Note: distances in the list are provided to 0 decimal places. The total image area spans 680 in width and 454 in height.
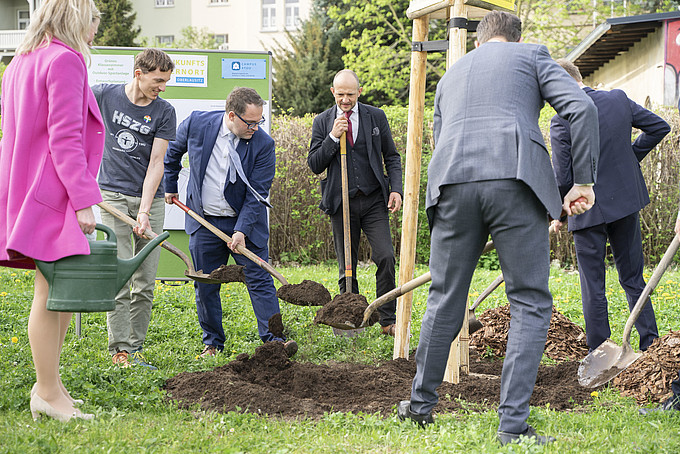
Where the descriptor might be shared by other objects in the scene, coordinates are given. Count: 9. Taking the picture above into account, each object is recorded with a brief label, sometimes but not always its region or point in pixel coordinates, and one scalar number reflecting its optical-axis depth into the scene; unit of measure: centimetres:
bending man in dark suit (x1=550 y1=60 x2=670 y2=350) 490
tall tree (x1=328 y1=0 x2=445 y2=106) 2333
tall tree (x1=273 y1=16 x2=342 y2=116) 2438
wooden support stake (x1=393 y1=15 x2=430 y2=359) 495
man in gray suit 324
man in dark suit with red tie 604
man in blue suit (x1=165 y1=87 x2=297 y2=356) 553
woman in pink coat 342
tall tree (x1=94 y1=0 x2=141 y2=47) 2916
